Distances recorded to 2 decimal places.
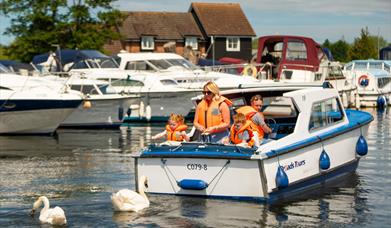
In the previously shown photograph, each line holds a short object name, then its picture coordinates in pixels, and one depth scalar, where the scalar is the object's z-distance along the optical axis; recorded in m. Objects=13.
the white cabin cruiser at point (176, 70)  32.47
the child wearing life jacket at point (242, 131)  14.17
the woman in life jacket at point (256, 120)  14.94
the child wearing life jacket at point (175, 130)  15.43
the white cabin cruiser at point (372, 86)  41.28
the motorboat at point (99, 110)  29.45
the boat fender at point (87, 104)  28.86
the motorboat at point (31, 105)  25.83
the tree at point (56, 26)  57.94
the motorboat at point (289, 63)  33.94
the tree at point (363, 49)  77.94
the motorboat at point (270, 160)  13.73
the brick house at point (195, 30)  77.00
